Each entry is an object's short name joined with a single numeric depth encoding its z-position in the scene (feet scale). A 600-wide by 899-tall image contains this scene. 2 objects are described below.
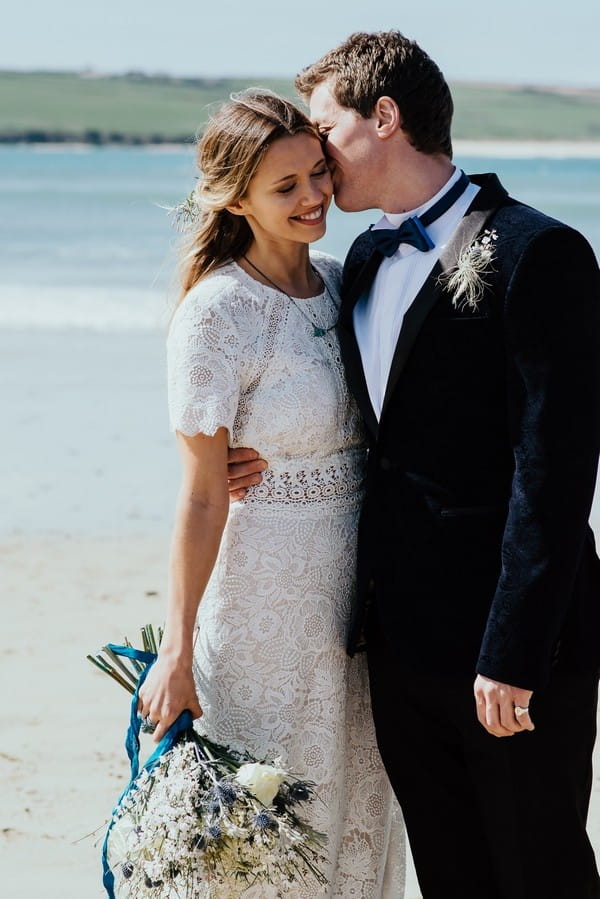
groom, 16.44
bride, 18.49
